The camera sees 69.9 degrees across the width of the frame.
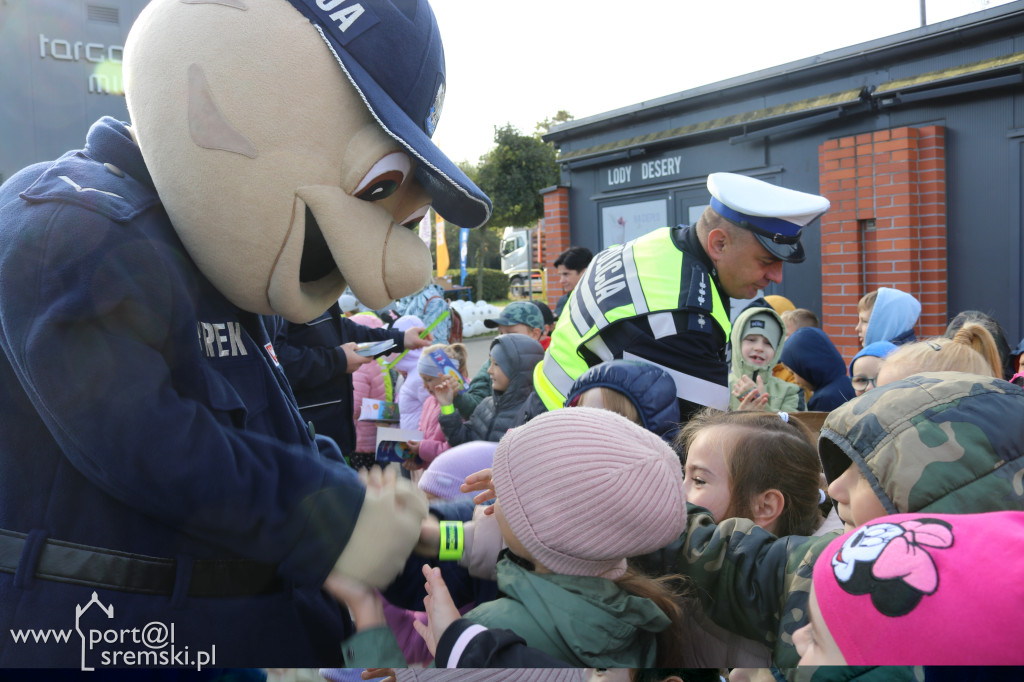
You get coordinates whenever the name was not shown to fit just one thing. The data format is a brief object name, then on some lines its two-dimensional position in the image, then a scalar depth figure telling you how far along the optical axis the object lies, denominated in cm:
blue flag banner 1363
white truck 1975
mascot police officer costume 83
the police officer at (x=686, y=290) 219
